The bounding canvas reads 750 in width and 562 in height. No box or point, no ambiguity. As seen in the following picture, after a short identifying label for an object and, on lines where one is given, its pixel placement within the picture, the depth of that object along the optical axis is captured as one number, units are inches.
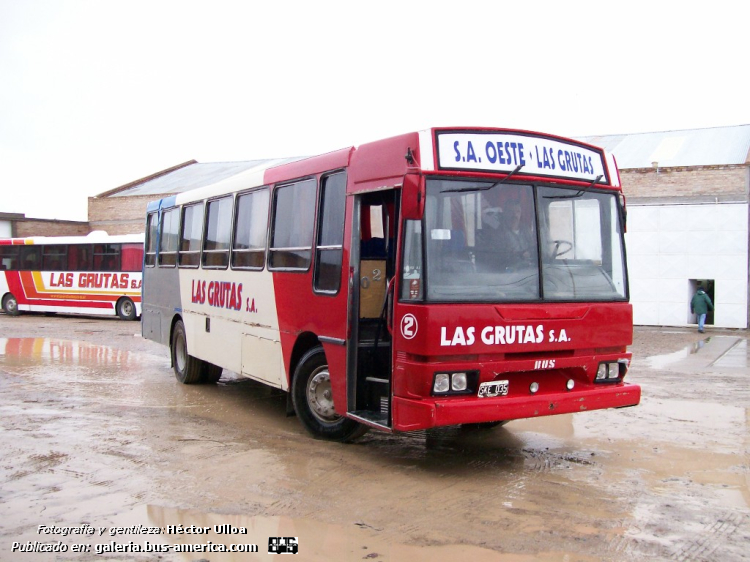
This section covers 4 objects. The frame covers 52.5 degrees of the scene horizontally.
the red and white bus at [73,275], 1079.0
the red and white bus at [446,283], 246.2
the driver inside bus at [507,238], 255.9
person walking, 913.5
